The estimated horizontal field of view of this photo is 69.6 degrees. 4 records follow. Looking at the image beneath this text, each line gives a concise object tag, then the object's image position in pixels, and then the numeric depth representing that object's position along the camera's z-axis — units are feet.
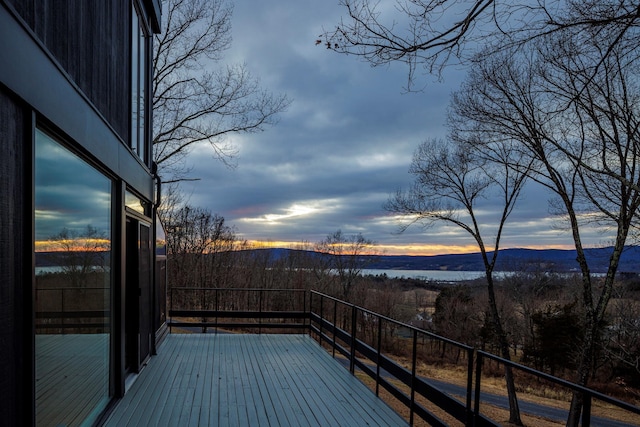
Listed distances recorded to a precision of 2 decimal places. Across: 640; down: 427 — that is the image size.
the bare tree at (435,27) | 11.44
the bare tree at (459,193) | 45.65
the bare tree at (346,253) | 95.81
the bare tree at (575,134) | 31.55
